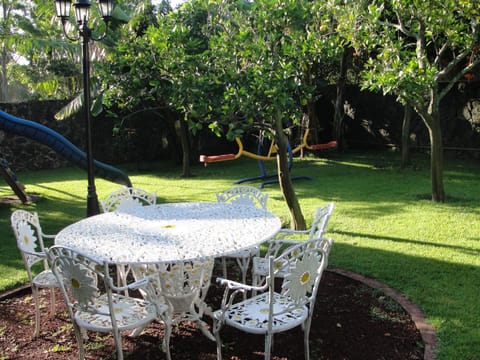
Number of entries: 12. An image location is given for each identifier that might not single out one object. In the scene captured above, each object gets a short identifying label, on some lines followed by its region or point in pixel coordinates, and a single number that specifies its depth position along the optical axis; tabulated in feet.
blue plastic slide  25.59
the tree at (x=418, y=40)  18.42
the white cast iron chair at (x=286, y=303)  8.56
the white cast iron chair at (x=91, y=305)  8.44
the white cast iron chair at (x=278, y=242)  11.10
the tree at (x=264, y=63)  14.62
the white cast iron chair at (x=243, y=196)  14.91
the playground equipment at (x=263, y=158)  30.27
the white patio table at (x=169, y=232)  9.35
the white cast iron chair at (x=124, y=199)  15.30
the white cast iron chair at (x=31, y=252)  11.10
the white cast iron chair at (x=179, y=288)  10.52
